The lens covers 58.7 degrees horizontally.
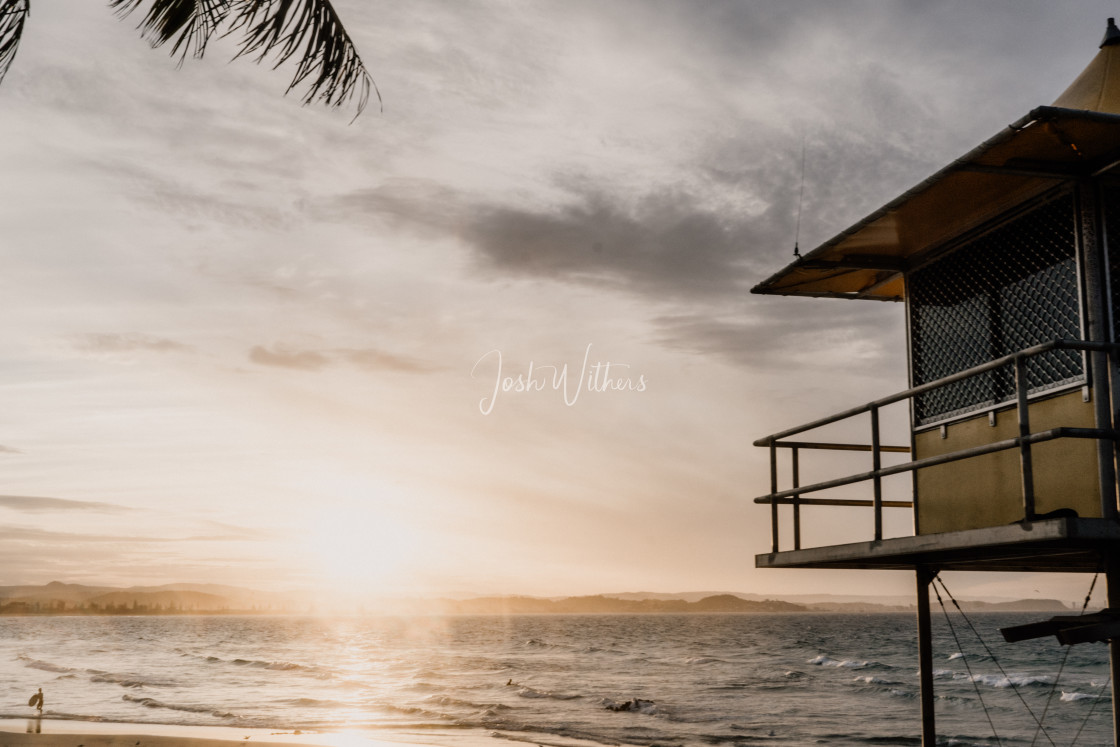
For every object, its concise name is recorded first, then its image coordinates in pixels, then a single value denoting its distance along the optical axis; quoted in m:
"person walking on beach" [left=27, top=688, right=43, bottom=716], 32.96
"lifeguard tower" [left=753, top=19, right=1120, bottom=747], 6.99
